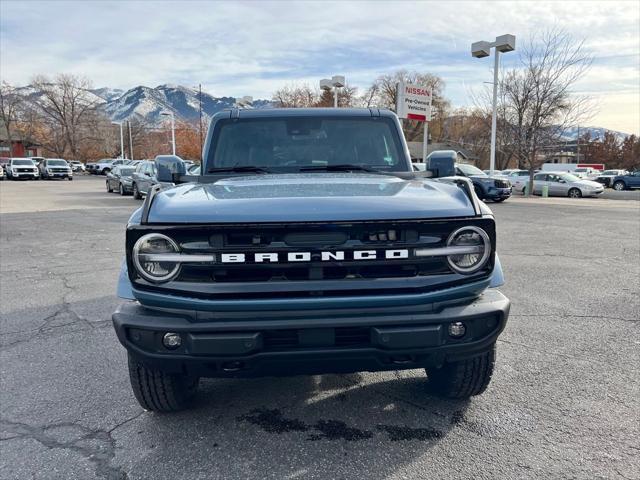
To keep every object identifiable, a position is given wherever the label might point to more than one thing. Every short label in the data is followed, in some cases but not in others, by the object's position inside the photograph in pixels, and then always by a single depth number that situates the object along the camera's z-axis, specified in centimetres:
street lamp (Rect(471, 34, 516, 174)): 2308
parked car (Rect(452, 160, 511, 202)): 1958
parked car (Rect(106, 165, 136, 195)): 2290
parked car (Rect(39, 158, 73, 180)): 3944
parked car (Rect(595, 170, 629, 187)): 3659
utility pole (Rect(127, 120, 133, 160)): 6778
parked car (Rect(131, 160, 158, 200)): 1889
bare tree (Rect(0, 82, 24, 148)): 6931
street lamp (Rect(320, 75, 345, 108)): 2534
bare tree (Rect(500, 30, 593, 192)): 2673
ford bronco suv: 224
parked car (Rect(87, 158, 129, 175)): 5316
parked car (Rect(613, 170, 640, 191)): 3344
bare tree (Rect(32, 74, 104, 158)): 7106
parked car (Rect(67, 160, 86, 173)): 5786
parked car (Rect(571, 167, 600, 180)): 3699
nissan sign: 2516
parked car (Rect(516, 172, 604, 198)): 2569
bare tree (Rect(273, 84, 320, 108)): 5456
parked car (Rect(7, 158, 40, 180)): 3903
